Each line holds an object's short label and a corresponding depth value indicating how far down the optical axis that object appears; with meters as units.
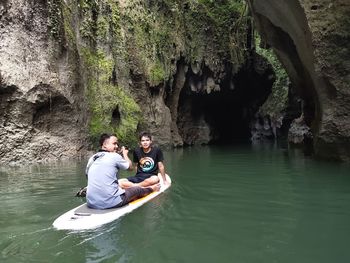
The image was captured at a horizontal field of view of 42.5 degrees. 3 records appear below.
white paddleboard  6.05
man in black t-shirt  8.66
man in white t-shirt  6.64
